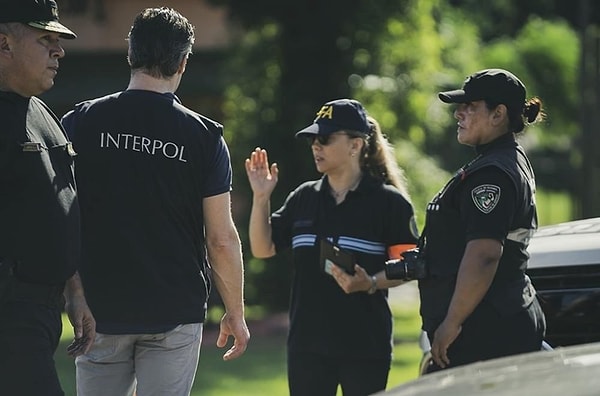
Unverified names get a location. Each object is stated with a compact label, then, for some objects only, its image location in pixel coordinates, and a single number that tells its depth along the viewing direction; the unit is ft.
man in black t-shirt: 31.94
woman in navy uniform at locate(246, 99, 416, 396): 38.63
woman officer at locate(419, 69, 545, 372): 33.42
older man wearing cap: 28.68
